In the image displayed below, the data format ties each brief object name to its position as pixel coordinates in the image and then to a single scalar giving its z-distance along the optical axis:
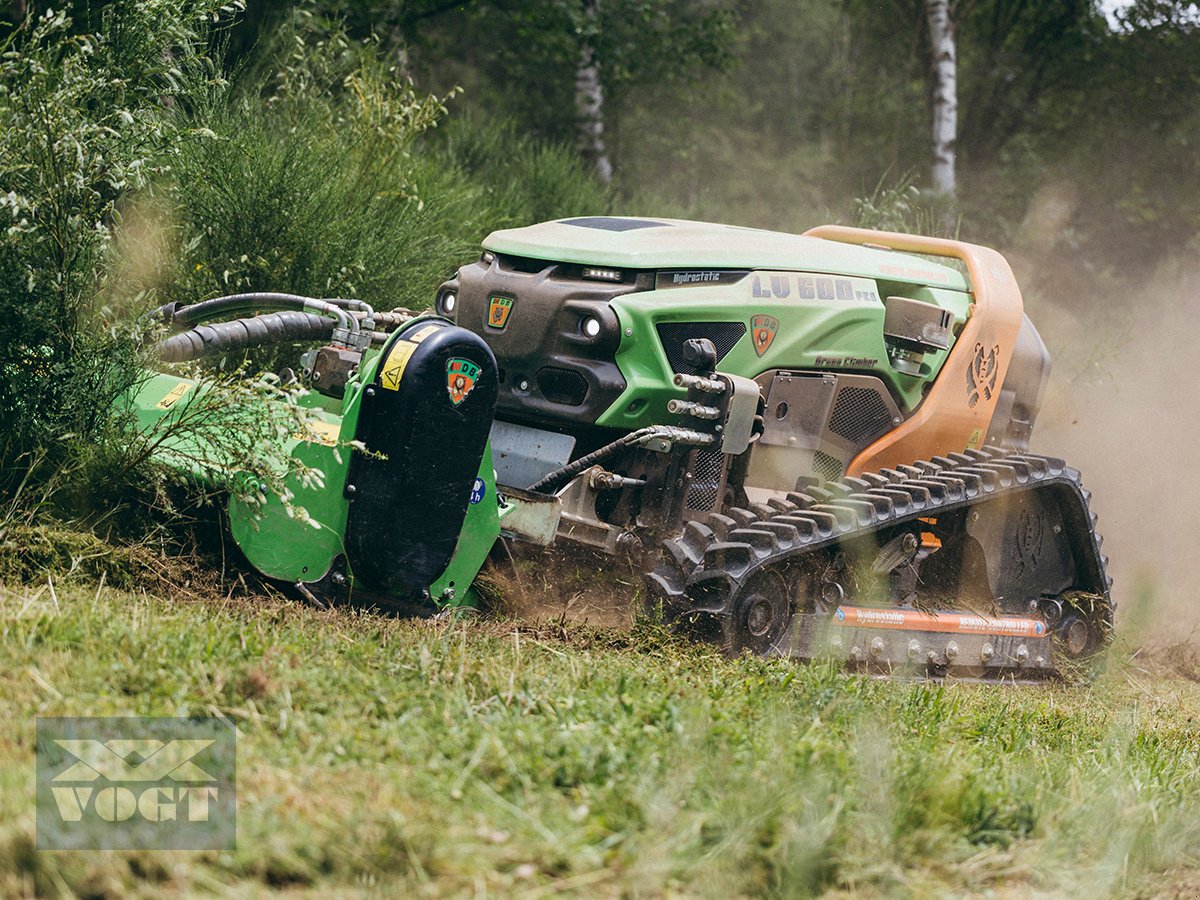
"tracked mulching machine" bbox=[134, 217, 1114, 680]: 10.08
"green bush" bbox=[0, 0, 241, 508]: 10.48
